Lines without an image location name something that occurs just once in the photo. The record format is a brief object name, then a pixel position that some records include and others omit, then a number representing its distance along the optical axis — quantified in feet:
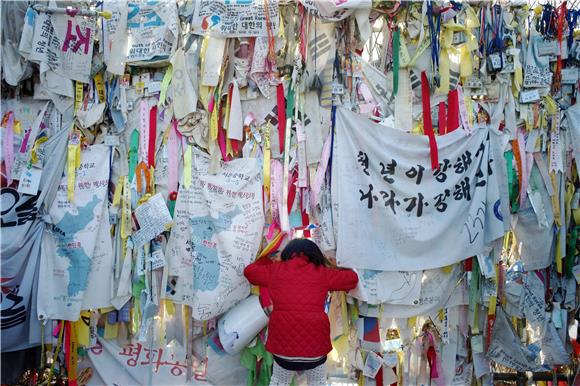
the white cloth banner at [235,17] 14.30
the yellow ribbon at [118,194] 14.83
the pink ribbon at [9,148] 14.01
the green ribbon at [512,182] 15.26
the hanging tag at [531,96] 15.10
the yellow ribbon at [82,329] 14.62
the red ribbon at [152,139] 14.85
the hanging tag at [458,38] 14.83
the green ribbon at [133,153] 14.97
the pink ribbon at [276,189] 14.44
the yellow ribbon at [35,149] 14.24
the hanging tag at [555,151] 15.31
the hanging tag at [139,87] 14.98
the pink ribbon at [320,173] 14.29
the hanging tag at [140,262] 14.49
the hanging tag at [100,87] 14.96
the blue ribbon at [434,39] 14.53
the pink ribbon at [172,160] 14.78
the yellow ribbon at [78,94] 14.83
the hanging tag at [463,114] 14.74
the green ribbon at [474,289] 15.01
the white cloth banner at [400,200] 14.17
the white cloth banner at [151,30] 14.57
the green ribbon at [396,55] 14.64
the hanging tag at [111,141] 14.93
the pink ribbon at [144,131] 14.87
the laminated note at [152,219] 14.43
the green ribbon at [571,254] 15.47
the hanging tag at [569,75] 15.43
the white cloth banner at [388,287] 14.20
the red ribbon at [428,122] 14.33
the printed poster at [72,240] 14.19
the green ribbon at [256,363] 14.29
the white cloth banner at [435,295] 14.61
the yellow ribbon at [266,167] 14.56
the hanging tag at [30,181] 13.97
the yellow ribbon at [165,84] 14.66
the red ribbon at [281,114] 14.57
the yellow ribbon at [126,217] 14.70
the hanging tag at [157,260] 14.57
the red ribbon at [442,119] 14.84
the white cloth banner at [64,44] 13.98
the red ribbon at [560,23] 15.28
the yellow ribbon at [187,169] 14.57
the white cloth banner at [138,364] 14.93
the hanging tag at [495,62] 14.84
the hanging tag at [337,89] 14.47
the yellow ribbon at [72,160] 14.47
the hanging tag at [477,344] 15.01
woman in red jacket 12.39
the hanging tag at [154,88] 14.82
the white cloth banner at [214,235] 14.14
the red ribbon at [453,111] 14.79
